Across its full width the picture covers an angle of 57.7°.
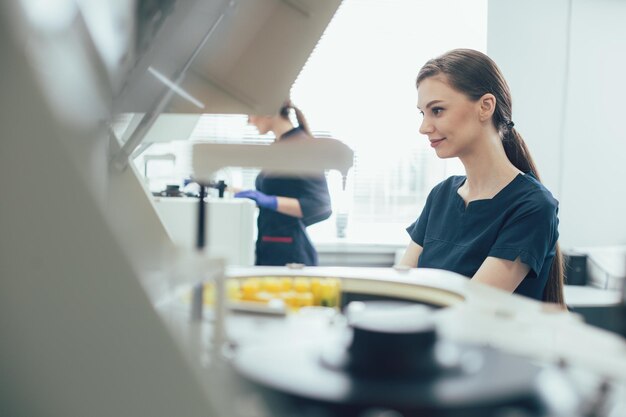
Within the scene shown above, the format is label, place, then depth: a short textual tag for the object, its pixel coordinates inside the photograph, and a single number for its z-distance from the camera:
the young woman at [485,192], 0.89
